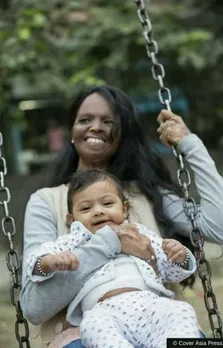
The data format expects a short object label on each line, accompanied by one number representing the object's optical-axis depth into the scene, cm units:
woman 213
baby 189
